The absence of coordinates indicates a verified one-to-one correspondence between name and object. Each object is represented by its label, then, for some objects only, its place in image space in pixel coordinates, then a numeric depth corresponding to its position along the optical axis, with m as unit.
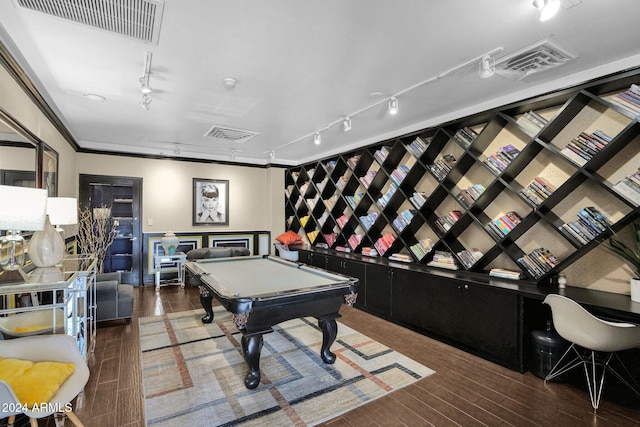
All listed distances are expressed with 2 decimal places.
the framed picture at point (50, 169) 3.38
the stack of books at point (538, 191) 3.07
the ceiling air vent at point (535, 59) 2.42
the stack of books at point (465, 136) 3.75
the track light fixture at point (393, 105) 3.37
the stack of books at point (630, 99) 2.51
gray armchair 3.80
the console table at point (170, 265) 5.88
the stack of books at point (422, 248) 4.16
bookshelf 2.73
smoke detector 3.04
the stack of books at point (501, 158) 3.35
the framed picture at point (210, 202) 6.81
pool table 2.41
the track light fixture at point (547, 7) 1.70
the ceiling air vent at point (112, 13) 1.93
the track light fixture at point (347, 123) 4.16
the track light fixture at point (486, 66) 2.52
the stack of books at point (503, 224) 3.34
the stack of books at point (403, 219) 4.40
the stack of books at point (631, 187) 2.49
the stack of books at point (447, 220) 3.88
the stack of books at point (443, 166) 3.95
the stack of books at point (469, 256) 3.65
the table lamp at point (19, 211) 1.95
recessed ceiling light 3.47
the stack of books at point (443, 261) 3.88
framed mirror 2.35
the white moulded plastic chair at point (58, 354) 1.65
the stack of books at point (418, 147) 4.24
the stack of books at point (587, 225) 2.71
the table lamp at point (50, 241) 2.71
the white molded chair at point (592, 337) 2.25
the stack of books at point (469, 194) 3.62
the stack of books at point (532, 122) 3.12
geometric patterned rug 2.23
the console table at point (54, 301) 2.09
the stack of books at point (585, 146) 2.71
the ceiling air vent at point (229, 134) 4.86
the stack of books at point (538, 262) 3.03
